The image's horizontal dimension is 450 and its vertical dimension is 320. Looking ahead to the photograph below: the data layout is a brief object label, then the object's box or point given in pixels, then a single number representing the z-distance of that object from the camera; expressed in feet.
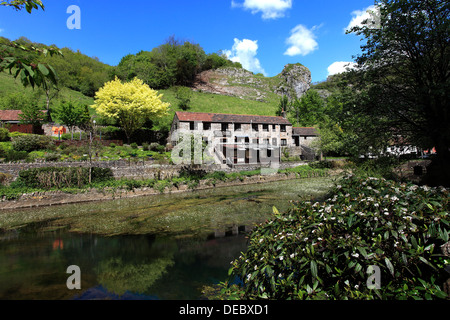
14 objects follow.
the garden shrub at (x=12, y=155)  81.15
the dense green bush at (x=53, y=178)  70.13
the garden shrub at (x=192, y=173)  90.53
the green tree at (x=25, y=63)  7.83
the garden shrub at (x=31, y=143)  92.14
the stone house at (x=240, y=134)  127.75
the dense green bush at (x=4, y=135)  98.65
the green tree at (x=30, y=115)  123.44
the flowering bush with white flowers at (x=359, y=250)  11.03
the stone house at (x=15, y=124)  118.53
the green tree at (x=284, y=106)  200.60
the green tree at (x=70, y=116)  126.00
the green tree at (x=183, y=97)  210.18
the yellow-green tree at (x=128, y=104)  124.67
